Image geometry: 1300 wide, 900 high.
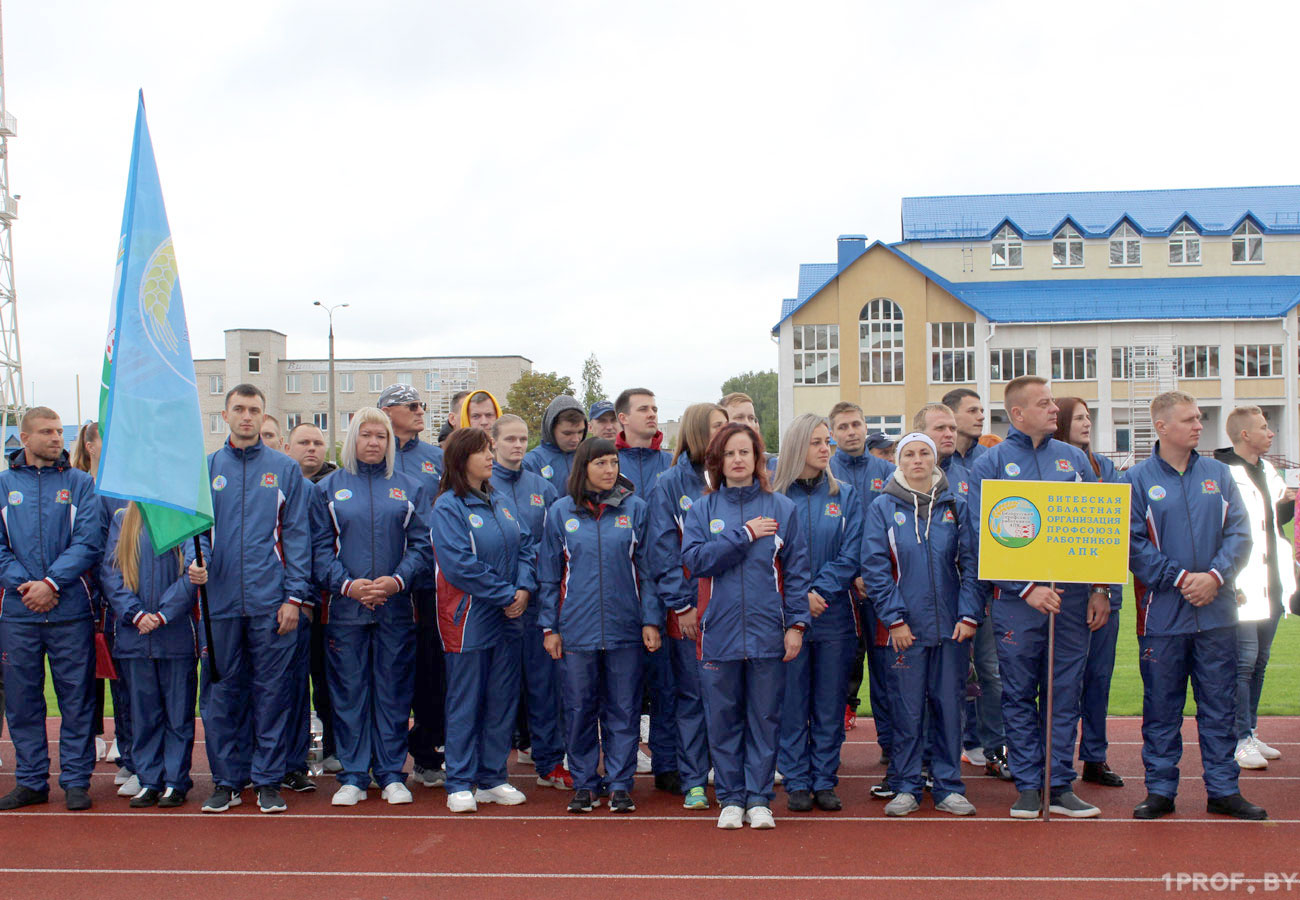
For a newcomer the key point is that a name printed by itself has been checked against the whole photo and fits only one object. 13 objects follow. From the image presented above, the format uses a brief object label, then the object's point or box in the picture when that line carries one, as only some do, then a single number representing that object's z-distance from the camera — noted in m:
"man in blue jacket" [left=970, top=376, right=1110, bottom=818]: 5.91
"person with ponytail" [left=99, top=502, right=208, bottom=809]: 6.29
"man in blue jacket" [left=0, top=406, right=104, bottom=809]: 6.41
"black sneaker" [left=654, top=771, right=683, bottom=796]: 6.60
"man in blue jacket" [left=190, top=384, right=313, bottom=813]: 6.20
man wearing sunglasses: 6.91
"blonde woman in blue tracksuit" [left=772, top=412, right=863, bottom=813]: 6.18
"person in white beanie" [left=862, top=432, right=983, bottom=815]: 5.93
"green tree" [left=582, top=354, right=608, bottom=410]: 66.69
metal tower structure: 39.41
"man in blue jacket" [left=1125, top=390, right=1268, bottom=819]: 5.84
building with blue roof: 45.88
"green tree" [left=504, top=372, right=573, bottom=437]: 48.53
